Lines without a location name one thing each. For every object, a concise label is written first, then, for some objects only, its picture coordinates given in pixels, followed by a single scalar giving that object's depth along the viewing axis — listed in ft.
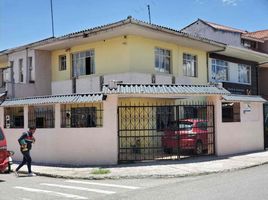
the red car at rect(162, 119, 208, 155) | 41.62
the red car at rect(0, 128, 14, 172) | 31.01
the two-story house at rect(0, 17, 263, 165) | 38.83
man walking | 33.96
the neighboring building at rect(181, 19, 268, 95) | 62.49
